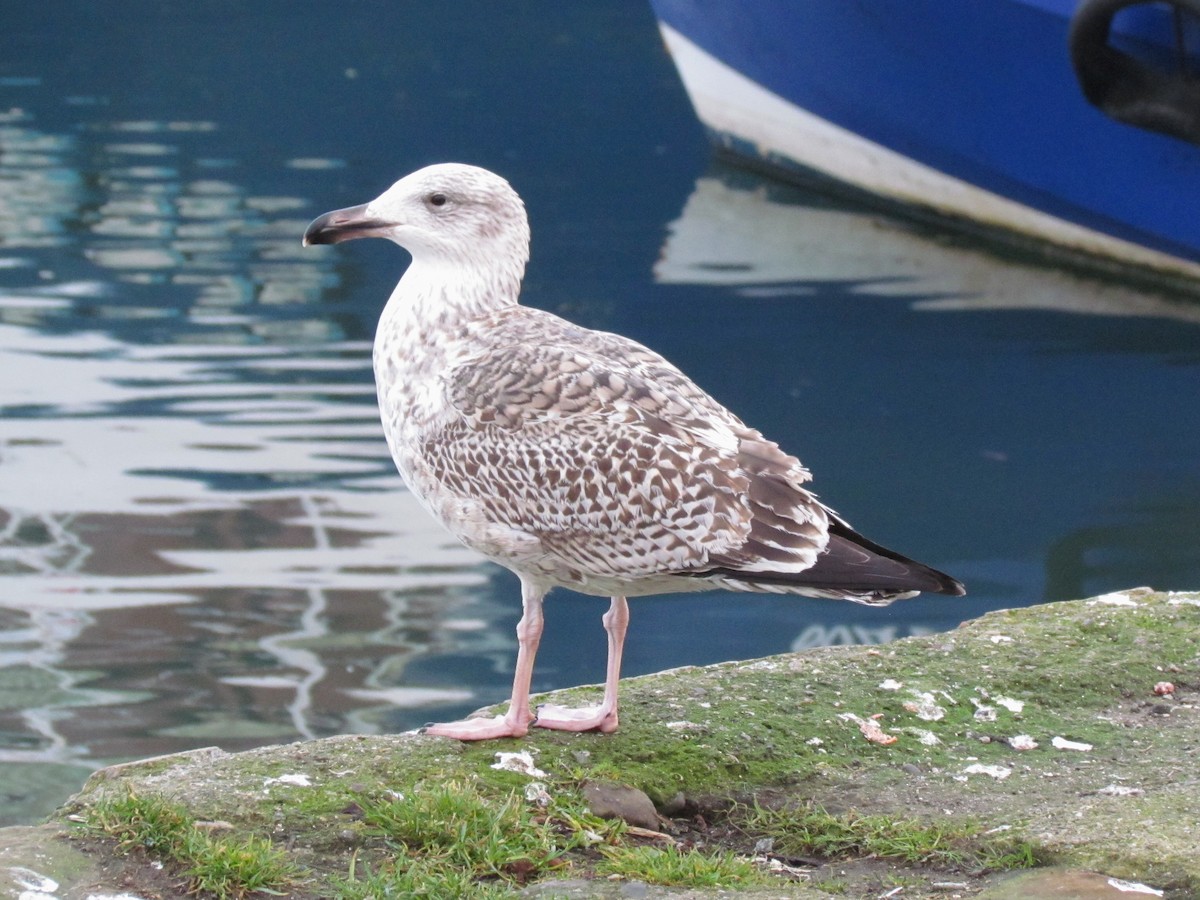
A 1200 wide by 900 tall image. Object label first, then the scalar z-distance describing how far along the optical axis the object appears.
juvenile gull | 8.08
